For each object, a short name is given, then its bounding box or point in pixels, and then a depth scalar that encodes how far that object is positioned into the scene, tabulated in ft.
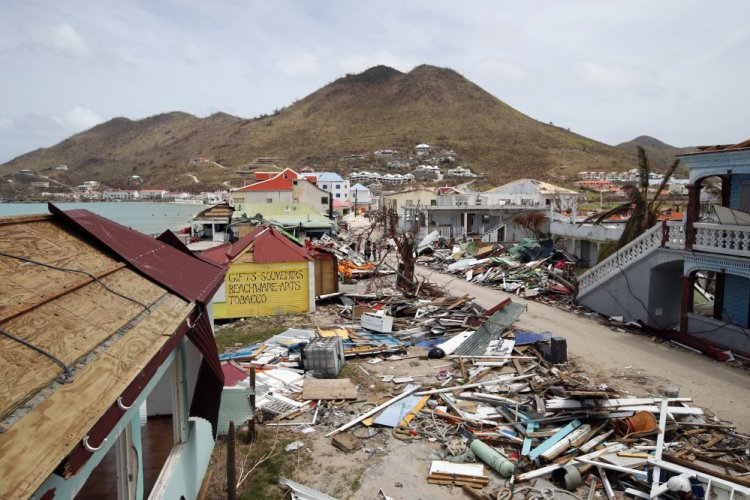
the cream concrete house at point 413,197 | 198.74
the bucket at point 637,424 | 30.48
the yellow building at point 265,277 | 60.39
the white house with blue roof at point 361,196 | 285.39
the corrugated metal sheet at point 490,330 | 47.09
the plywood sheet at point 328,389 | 37.45
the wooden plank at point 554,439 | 28.91
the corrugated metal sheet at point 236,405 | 26.03
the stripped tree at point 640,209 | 67.15
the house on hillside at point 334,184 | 284.69
